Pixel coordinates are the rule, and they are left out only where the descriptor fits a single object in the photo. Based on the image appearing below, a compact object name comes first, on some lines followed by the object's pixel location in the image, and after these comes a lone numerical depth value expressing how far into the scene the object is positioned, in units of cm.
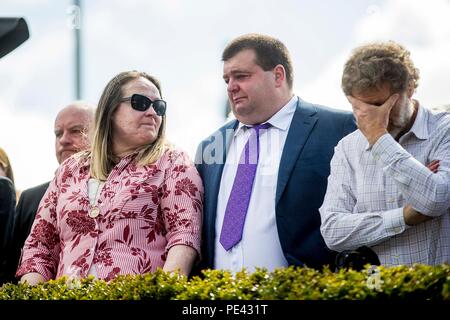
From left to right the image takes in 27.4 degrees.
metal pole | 1152
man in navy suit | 654
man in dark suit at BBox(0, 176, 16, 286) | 723
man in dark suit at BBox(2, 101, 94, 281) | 799
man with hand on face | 564
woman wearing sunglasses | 665
